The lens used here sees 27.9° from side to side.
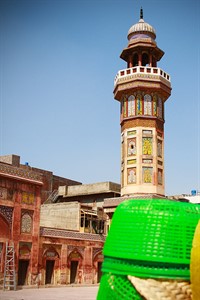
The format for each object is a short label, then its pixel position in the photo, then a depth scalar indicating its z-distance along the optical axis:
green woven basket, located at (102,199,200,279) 3.40
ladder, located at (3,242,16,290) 20.70
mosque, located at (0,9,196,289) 22.17
